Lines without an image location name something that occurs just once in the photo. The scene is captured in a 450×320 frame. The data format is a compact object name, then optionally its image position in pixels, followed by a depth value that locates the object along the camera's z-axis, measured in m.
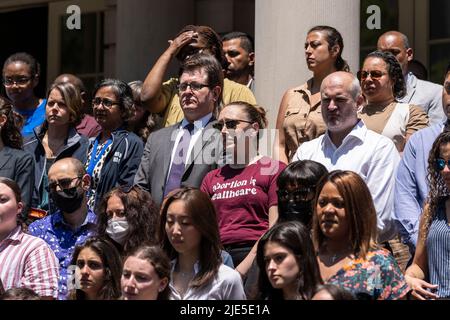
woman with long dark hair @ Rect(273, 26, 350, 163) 18.23
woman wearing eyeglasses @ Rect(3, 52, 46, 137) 21.77
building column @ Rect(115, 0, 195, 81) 24.90
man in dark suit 17.54
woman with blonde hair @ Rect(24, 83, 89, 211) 19.74
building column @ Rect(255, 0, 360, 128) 19.70
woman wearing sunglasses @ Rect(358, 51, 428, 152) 17.75
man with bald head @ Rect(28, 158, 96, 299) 17.36
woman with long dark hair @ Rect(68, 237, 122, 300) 15.43
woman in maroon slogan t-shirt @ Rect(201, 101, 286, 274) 16.34
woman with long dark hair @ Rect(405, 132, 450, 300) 14.75
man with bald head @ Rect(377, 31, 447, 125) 19.42
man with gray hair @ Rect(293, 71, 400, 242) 16.06
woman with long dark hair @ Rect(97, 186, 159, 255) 16.61
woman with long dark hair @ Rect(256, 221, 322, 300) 13.61
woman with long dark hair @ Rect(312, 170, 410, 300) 13.84
